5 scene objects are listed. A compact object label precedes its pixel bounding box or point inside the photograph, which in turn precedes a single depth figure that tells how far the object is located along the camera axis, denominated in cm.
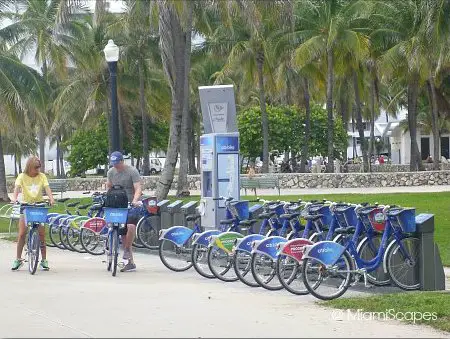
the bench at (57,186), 3834
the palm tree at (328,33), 4228
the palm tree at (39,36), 3703
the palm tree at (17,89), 3334
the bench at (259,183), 3750
